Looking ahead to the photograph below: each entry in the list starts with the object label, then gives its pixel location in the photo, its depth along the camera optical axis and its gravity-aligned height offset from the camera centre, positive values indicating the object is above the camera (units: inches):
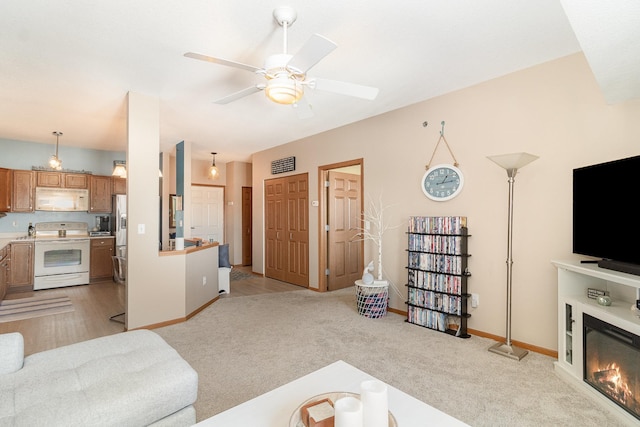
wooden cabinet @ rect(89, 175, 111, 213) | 245.1 +15.6
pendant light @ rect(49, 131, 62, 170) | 200.4 +33.6
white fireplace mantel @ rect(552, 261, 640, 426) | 77.7 -26.4
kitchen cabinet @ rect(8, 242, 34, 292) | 207.0 -35.6
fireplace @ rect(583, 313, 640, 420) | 73.2 -38.2
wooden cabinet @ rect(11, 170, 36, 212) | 217.2 +16.3
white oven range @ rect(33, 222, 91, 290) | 214.8 -30.8
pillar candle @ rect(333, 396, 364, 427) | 41.5 -27.0
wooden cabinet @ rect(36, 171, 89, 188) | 226.7 +25.4
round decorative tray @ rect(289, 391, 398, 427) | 47.7 -31.9
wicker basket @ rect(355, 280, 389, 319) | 153.3 -42.2
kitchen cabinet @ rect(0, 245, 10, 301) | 181.9 -34.6
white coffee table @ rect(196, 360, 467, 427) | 49.8 -33.5
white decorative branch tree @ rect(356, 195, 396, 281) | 163.8 -6.3
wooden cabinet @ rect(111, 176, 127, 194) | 253.6 +23.3
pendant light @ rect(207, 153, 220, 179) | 270.2 +35.3
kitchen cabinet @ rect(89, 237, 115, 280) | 234.5 -33.5
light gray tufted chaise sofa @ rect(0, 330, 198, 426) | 51.5 -32.5
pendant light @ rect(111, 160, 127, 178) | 195.6 +26.8
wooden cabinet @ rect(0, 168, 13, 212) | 209.2 +17.1
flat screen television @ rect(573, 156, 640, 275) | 83.3 +0.0
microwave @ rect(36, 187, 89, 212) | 228.1 +10.7
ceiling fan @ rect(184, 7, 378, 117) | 75.3 +37.5
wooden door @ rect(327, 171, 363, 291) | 211.5 -11.6
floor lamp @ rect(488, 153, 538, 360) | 106.4 -6.6
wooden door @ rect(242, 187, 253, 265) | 310.3 -13.8
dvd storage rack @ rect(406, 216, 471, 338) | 131.6 -26.6
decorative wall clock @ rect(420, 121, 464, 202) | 137.4 +15.0
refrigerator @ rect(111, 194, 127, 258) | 237.5 -7.4
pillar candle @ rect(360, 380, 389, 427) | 43.6 -27.4
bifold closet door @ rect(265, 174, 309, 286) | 220.6 -11.9
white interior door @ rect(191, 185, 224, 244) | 292.2 +0.3
